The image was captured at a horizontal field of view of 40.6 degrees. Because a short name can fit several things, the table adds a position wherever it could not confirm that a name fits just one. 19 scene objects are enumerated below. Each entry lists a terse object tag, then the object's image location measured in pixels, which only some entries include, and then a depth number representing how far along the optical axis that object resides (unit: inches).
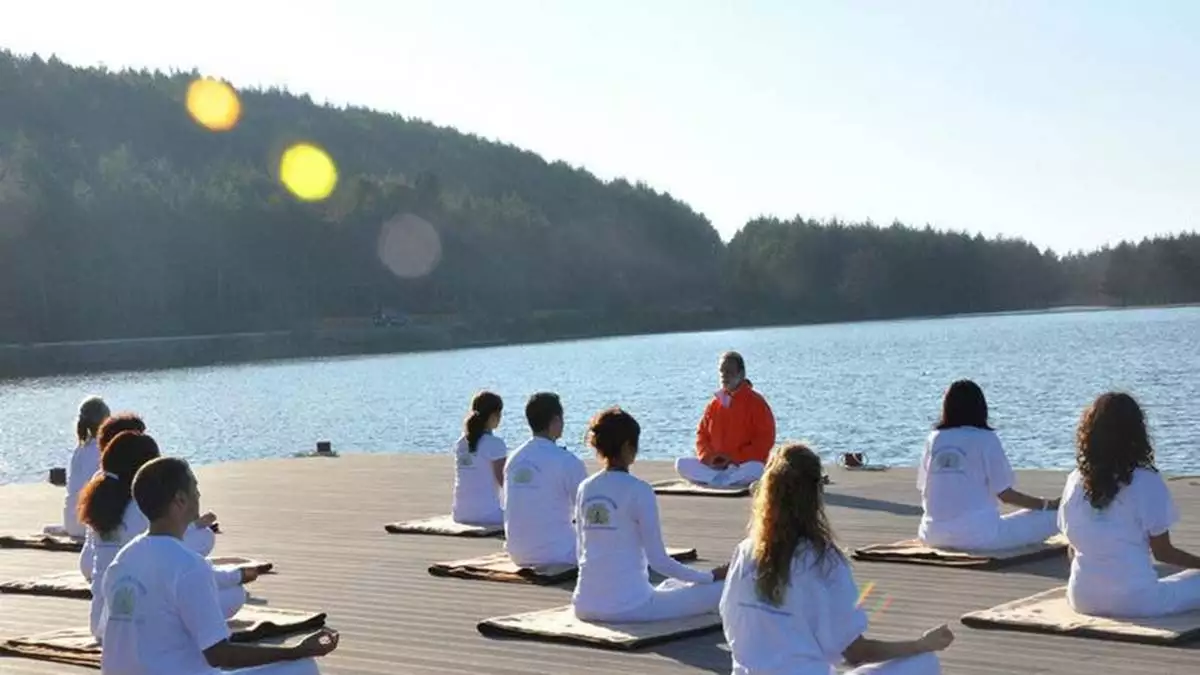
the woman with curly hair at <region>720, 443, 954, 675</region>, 175.9
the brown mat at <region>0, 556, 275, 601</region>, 335.9
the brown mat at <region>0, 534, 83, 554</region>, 414.0
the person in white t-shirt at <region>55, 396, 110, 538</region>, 376.8
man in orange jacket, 478.0
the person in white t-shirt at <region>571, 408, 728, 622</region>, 259.3
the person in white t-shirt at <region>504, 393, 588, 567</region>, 317.4
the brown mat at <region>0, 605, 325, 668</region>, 268.4
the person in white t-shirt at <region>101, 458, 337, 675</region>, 192.4
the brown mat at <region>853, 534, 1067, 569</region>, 327.0
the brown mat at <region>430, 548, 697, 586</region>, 334.3
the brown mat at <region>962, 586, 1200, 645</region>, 245.9
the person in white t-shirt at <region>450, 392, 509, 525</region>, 376.5
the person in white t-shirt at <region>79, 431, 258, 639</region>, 247.8
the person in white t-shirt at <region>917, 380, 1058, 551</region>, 325.1
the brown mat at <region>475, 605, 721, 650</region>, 261.1
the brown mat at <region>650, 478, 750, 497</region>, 486.6
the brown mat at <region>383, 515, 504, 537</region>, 413.7
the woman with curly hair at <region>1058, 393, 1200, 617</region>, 246.8
